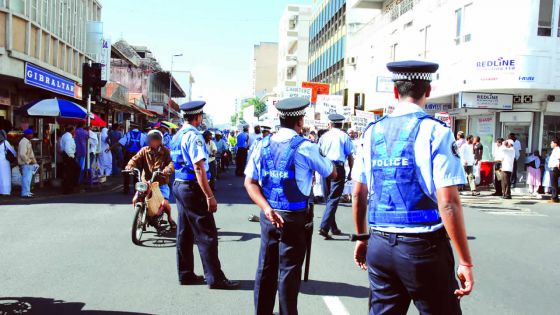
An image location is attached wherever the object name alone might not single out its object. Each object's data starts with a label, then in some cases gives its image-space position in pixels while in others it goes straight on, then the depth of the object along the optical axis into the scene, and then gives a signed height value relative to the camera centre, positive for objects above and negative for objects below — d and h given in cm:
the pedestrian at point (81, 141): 1558 -33
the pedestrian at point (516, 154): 1895 -29
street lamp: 6192 +378
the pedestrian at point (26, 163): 1330 -87
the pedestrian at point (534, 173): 1784 -87
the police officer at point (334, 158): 869 -31
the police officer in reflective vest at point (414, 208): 275 -35
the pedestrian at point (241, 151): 2217 -63
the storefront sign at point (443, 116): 1881 +95
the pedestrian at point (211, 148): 1559 -42
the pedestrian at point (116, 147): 1952 -58
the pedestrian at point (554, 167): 1602 -58
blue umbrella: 1530 +56
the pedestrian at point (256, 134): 1994 +8
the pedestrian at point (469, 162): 1778 -59
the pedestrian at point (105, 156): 1872 -89
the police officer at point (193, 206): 570 -77
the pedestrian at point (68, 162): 1441 -87
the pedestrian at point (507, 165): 1689 -60
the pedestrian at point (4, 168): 1298 -99
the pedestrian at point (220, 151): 2192 -70
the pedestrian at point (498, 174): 1775 -96
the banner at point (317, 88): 2502 +236
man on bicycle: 821 -41
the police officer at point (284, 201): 419 -51
